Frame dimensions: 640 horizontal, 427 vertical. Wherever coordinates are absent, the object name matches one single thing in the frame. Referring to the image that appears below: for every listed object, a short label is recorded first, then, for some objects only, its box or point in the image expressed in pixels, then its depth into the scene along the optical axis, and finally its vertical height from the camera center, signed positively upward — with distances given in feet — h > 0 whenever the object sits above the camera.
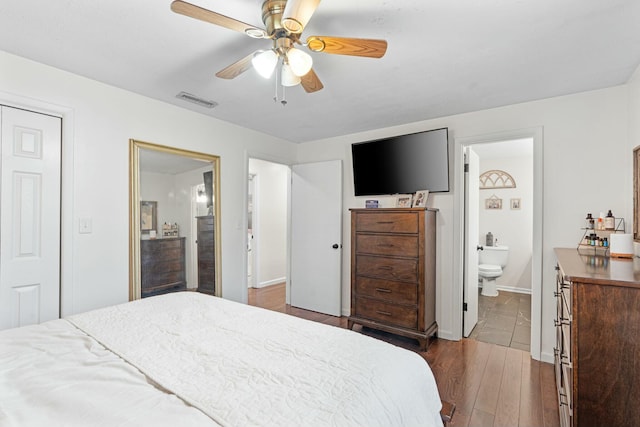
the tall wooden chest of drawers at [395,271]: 9.38 -1.88
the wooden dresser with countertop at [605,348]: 3.79 -1.74
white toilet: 15.10 -2.70
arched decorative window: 16.57 +1.90
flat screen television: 10.11 +1.78
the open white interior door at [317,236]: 12.50 -0.99
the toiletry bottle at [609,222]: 7.19 -0.20
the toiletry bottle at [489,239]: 16.84 -1.42
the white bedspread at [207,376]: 2.73 -1.81
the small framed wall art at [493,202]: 16.90 +0.65
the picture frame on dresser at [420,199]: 10.33 +0.50
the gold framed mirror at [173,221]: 8.41 -0.26
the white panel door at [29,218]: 6.43 -0.11
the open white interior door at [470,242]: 10.26 -1.00
